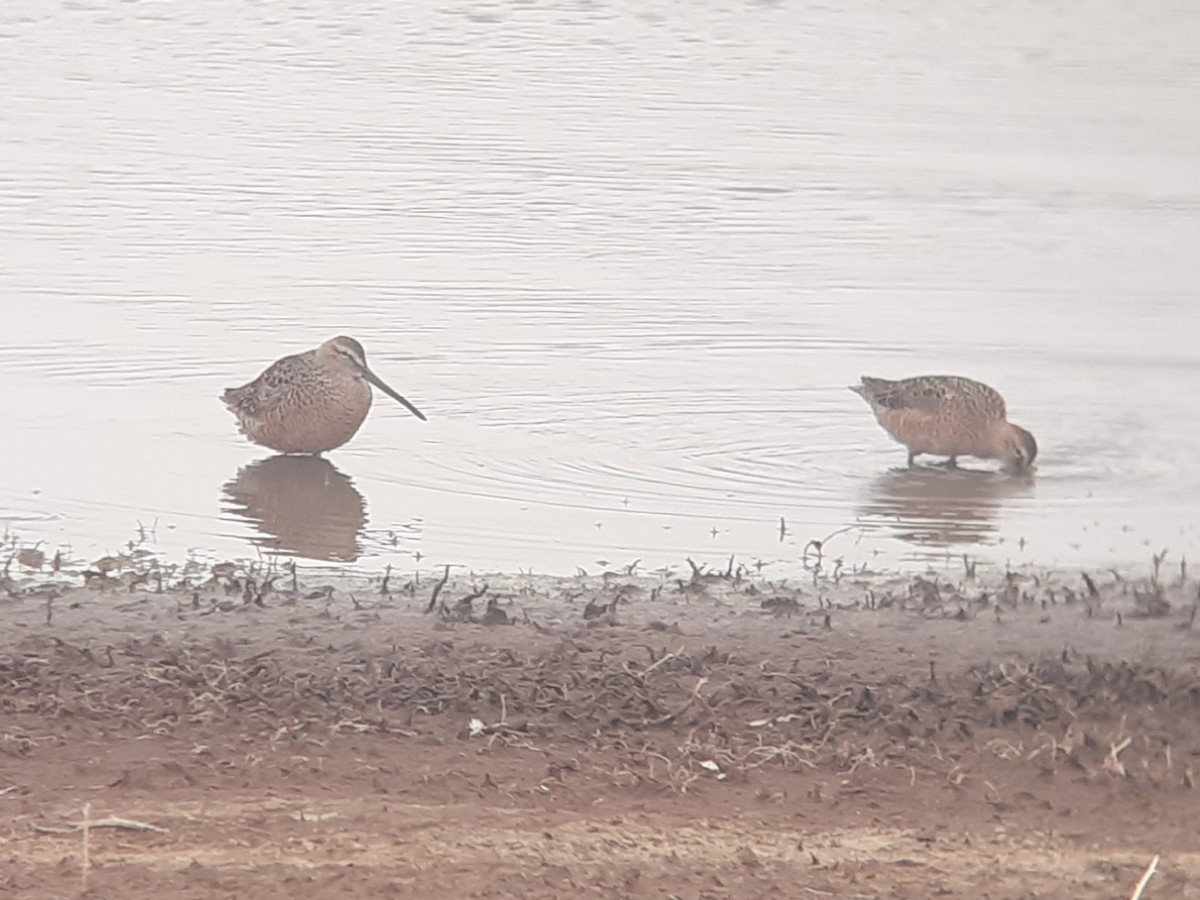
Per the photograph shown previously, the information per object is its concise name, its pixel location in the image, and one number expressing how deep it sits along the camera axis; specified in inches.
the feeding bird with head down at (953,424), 809.5
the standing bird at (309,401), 798.5
